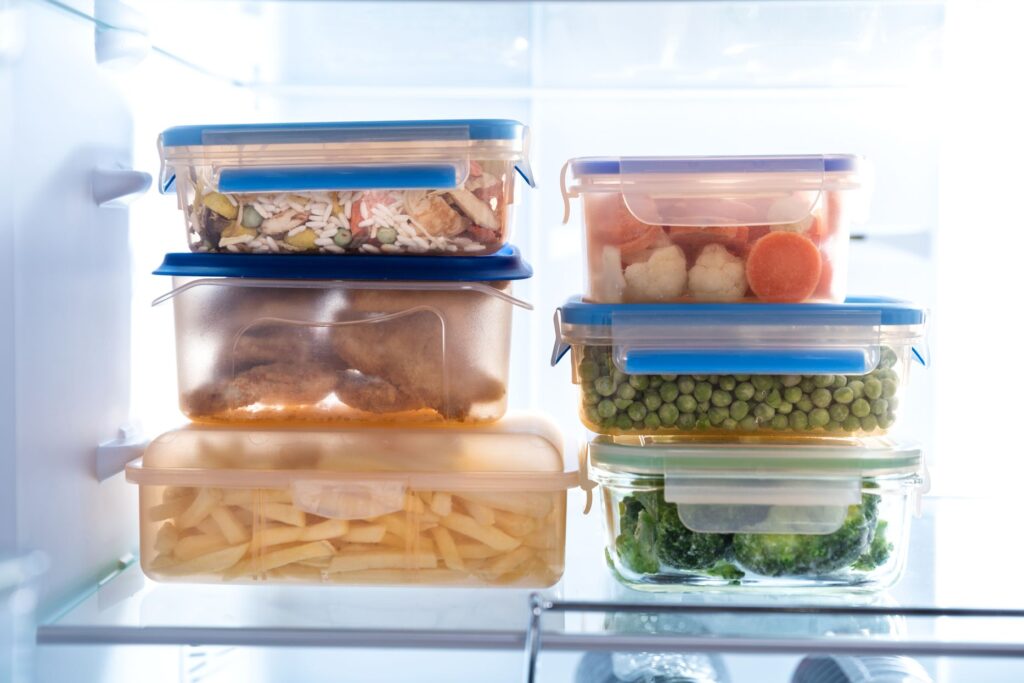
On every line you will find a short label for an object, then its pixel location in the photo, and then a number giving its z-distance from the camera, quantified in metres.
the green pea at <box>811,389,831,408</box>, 0.89
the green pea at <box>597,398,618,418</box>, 0.91
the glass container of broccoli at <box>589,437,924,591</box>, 0.86
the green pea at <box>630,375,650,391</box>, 0.90
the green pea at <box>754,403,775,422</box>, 0.90
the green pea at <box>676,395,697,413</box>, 0.90
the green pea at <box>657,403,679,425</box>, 0.90
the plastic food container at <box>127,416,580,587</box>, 0.90
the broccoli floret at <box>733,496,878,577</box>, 0.86
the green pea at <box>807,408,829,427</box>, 0.89
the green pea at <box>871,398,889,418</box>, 0.90
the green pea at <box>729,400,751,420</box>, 0.90
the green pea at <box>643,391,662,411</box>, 0.90
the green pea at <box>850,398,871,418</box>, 0.89
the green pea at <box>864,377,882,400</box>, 0.89
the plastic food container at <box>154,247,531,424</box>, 0.95
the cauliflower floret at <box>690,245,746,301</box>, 0.90
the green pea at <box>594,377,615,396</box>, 0.91
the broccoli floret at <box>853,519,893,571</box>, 0.88
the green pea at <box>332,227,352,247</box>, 0.93
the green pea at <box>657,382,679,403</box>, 0.90
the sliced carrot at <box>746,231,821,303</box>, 0.88
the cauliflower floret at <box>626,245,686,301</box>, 0.90
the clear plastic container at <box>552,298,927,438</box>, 0.88
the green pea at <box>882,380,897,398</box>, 0.90
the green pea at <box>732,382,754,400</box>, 0.90
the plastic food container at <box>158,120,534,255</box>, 0.90
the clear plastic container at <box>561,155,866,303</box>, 0.88
